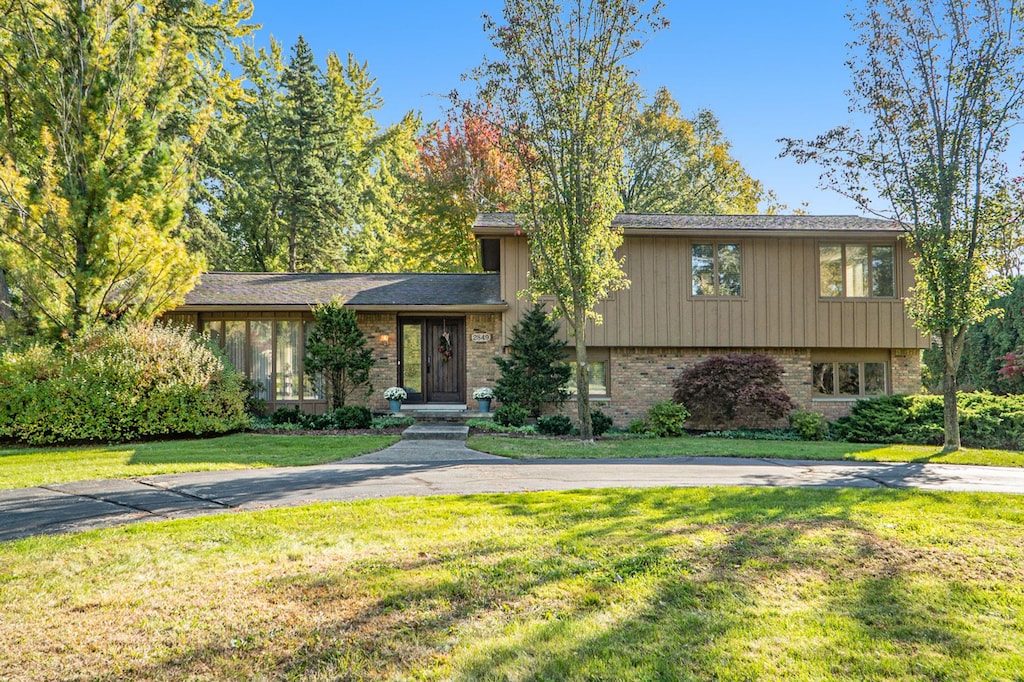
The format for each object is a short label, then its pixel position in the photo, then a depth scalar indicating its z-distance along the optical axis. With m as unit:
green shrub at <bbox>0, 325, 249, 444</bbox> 10.83
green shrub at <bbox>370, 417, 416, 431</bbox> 13.12
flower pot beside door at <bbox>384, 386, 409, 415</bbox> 14.62
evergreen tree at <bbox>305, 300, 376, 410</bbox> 14.13
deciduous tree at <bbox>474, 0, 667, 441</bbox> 11.11
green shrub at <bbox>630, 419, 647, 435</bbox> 13.81
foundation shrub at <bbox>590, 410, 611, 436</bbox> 13.65
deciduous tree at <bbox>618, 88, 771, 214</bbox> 27.95
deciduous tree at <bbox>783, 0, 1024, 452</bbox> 10.19
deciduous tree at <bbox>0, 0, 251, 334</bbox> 11.60
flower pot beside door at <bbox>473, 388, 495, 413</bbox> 14.61
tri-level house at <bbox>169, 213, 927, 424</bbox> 15.16
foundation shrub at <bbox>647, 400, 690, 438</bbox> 13.51
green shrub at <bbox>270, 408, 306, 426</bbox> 13.89
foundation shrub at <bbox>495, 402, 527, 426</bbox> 13.32
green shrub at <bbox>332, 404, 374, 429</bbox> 13.12
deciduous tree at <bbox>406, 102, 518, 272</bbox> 24.31
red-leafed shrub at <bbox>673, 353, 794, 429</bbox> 13.87
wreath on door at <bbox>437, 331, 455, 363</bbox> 15.94
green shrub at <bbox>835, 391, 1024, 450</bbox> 11.96
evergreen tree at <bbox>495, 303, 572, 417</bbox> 14.23
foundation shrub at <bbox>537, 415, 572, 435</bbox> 13.18
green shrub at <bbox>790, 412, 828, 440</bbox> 13.62
